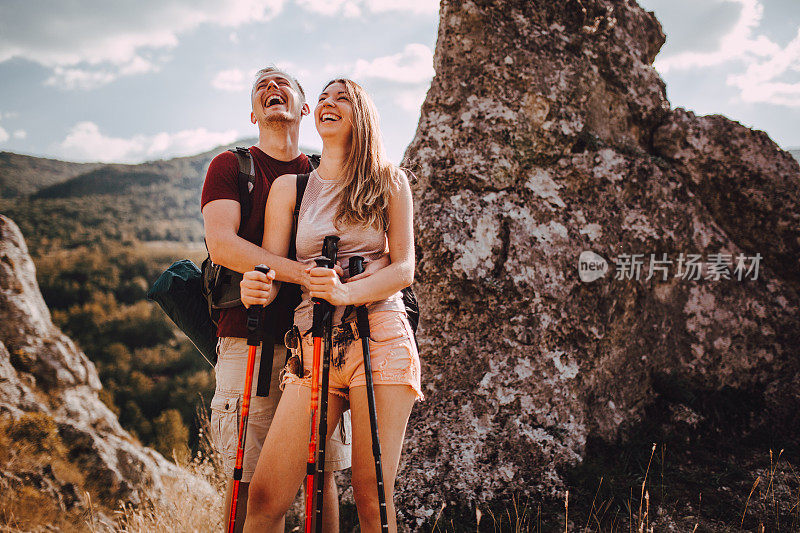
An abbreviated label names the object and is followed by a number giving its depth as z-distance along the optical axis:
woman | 2.18
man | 2.42
